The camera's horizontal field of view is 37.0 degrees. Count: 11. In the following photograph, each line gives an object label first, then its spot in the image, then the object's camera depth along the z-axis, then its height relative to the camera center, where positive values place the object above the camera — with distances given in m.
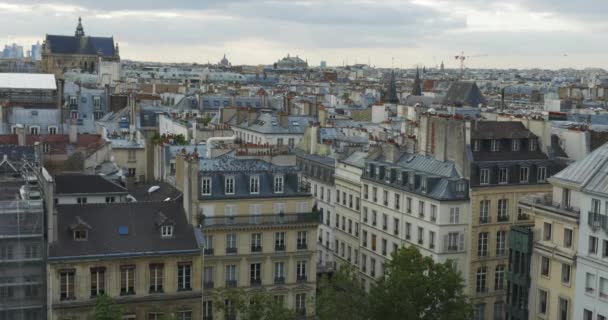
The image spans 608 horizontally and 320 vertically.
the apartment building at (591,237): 40.94 -7.34
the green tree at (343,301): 39.06 -10.13
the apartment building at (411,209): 54.12 -8.50
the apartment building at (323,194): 67.25 -9.33
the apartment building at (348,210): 63.31 -9.93
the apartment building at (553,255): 43.03 -8.68
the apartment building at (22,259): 43.34 -9.31
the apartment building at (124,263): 43.25 -9.50
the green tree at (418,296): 42.09 -10.41
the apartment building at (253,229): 47.62 -8.52
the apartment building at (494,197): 54.47 -7.42
